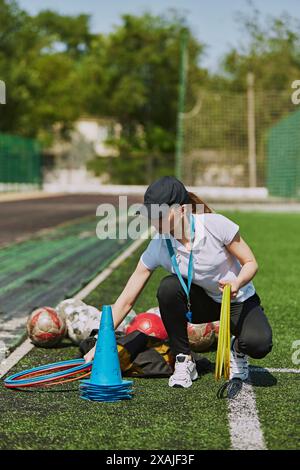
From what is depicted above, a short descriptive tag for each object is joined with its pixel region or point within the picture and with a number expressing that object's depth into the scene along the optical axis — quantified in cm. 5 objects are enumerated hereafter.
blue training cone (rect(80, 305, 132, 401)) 1137
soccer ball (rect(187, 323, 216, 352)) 1448
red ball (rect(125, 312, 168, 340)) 1430
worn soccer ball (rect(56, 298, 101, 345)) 1502
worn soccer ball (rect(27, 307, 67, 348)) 1504
